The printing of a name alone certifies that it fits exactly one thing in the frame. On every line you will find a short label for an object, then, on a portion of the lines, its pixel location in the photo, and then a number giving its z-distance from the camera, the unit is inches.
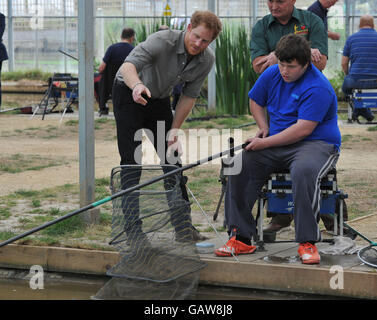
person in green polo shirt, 359.1
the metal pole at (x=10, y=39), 1288.5
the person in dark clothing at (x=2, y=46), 724.3
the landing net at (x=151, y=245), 278.4
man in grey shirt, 312.5
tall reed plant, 860.6
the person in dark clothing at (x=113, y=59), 809.9
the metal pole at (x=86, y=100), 356.9
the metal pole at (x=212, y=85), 883.3
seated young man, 290.9
